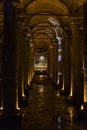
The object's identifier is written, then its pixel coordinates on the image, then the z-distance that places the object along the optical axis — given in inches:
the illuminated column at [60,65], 774.3
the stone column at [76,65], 522.3
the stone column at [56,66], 935.6
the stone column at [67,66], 656.9
